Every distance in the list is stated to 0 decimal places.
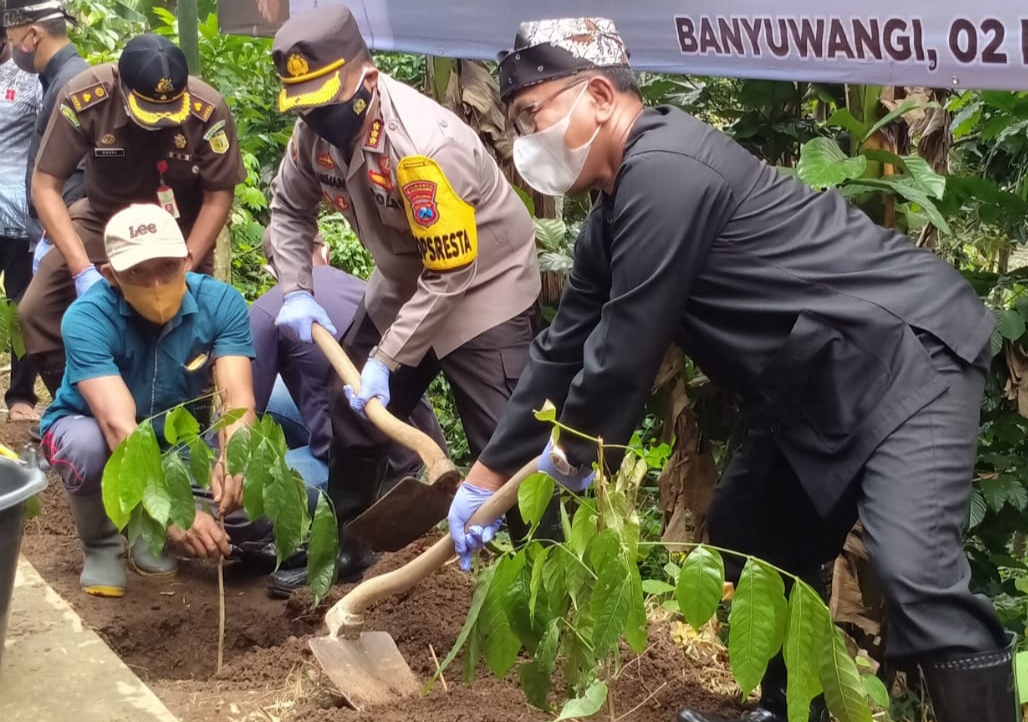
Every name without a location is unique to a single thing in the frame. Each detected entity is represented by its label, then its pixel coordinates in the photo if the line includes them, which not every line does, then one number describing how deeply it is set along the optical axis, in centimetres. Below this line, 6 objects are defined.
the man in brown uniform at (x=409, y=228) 330
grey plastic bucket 258
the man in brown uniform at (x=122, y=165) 443
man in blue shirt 357
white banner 244
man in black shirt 229
